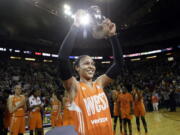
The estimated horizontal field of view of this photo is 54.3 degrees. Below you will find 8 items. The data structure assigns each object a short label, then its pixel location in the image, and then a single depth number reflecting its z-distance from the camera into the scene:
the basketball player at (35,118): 7.03
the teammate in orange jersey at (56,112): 8.02
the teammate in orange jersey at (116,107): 8.45
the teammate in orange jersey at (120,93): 7.98
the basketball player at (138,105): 7.73
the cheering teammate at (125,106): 7.66
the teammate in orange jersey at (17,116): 5.91
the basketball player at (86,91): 1.88
